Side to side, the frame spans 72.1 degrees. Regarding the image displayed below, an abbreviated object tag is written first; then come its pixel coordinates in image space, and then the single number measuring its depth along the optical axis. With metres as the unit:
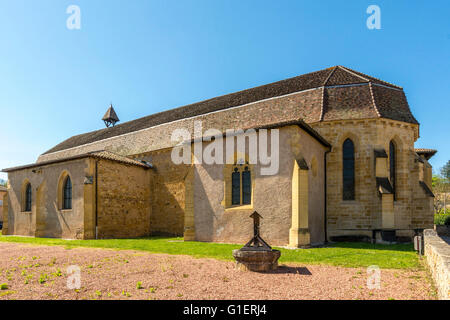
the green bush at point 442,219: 26.37
